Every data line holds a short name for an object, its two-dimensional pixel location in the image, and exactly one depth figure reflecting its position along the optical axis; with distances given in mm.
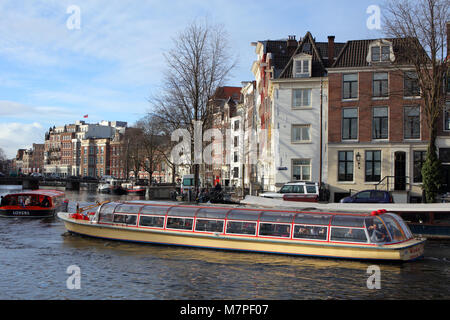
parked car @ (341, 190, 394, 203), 29875
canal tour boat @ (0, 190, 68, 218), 35506
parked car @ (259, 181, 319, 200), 34188
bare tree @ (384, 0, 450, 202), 28406
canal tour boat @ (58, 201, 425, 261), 19344
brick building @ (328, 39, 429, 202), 38875
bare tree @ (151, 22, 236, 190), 40938
